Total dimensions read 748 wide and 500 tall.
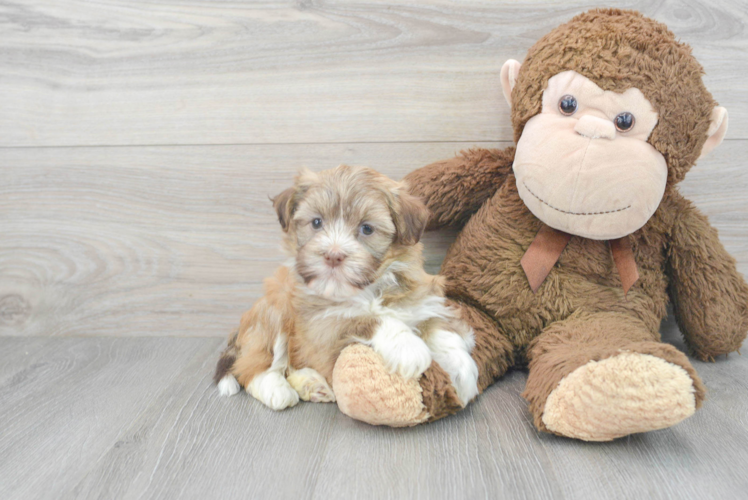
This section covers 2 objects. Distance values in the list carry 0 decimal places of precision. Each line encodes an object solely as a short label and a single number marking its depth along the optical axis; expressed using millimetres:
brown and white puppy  661
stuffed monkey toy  628
